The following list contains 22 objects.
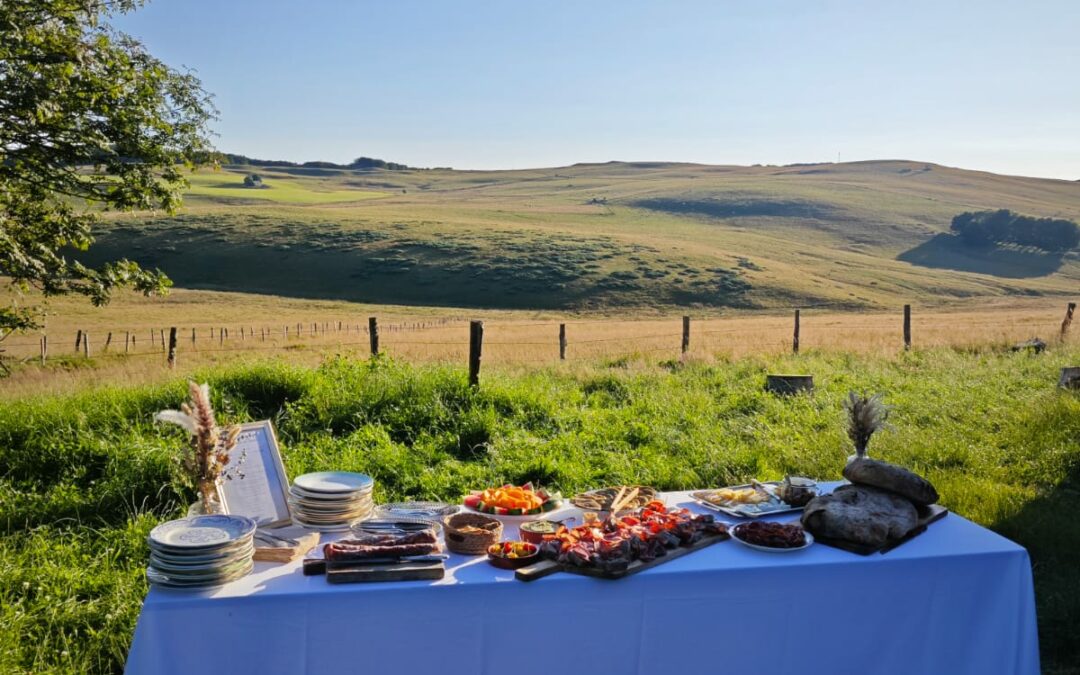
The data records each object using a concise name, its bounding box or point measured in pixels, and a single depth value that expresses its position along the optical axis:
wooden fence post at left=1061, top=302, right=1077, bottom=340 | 20.58
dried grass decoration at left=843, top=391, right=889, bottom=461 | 4.52
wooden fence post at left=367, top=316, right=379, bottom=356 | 14.47
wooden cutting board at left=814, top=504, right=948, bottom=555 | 3.76
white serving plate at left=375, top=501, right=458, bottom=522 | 4.23
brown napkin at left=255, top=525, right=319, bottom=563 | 3.52
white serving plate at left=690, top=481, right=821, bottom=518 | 4.35
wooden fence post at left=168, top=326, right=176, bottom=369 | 16.39
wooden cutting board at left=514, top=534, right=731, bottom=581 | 3.34
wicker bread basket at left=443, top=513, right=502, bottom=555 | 3.65
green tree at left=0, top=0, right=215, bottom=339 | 10.12
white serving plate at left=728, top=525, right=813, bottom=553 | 3.70
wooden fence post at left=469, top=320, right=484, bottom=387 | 9.45
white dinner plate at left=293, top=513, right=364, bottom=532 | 4.03
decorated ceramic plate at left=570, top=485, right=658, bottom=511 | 4.45
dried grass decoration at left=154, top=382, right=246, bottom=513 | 3.54
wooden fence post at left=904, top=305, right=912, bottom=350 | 20.77
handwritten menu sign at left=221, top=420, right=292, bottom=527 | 4.04
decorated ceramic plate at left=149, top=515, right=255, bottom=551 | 3.16
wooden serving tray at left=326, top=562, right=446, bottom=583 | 3.25
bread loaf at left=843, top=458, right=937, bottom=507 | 4.18
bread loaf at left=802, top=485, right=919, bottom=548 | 3.80
